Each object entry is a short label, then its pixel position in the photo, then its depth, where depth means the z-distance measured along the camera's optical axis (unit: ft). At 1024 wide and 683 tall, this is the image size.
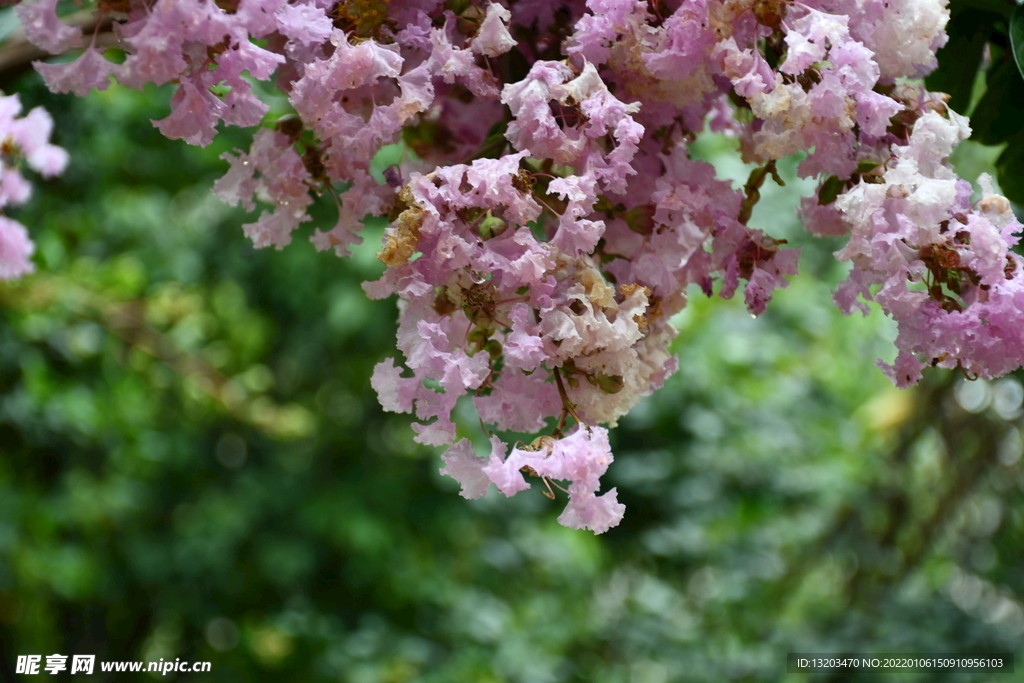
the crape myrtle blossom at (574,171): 2.50
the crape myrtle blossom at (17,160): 2.72
